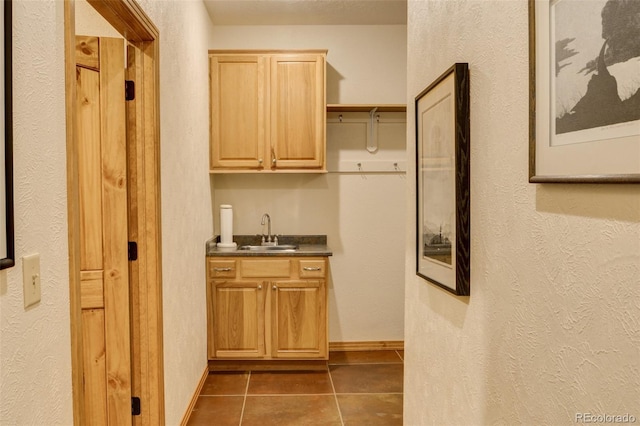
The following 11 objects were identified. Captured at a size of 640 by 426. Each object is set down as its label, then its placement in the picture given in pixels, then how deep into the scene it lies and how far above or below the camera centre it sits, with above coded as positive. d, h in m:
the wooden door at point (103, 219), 2.21 -0.06
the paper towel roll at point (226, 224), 3.97 -0.16
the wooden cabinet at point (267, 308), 3.72 -0.81
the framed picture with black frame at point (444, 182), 1.48 +0.08
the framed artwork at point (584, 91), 0.77 +0.21
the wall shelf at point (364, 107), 4.00 +0.84
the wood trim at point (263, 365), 3.78 -1.28
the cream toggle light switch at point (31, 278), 1.11 -0.17
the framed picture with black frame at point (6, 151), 1.00 +0.12
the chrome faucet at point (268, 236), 4.18 -0.27
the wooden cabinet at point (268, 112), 3.90 +0.78
